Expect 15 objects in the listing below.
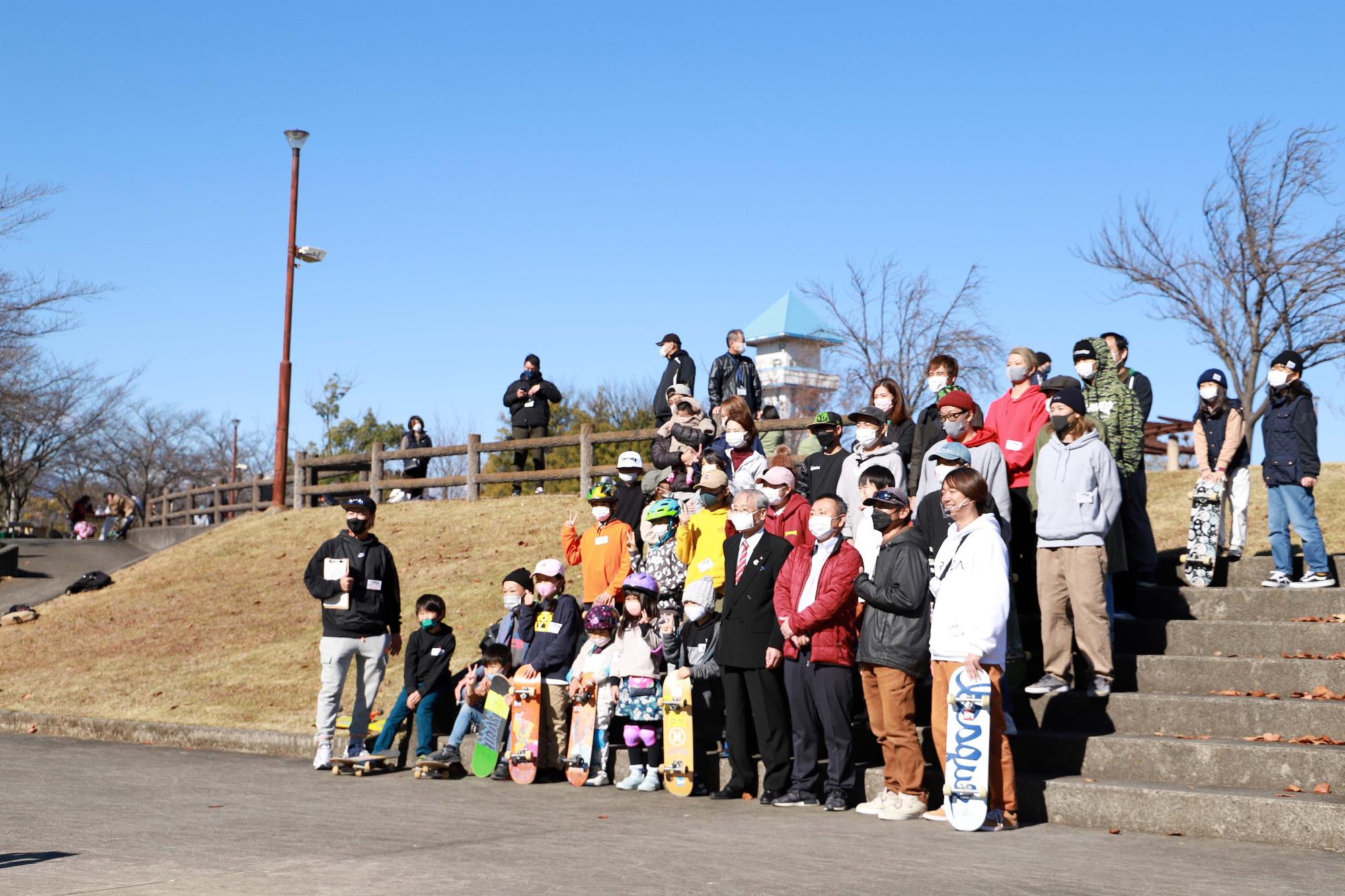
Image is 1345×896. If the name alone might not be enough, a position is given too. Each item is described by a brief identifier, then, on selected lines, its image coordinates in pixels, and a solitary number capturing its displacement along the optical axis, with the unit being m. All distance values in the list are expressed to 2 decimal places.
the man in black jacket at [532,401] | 22.08
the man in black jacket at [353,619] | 10.84
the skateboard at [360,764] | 10.55
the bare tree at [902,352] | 40.06
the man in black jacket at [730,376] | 16.03
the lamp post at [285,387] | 25.58
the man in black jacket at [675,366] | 15.95
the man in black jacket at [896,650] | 8.05
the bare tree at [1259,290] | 27.22
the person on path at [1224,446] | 11.64
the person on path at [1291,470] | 10.52
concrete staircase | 7.25
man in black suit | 8.85
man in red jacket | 8.45
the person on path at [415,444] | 24.70
